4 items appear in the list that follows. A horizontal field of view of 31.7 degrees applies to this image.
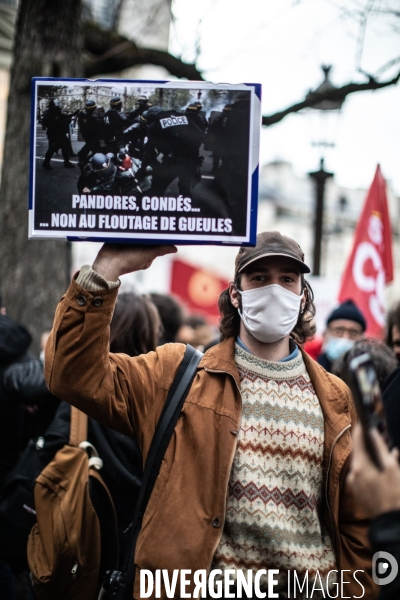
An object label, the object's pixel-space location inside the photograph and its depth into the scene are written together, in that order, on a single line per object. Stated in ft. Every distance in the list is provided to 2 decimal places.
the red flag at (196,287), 35.65
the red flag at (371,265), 23.68
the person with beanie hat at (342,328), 18.08
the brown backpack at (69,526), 10.27
